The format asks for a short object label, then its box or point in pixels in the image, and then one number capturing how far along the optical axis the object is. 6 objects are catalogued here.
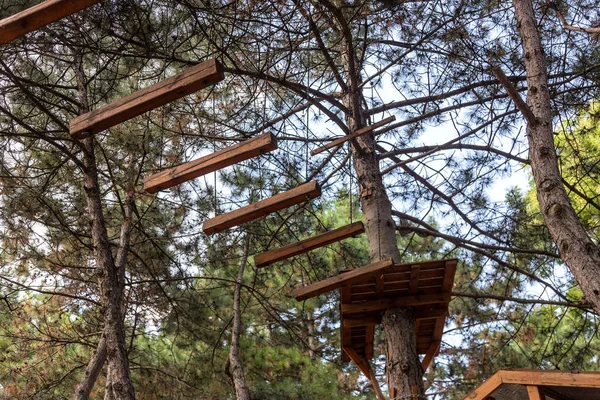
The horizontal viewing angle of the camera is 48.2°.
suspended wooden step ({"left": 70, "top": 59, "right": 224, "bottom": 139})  3.62
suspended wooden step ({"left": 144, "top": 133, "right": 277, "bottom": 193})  3.91
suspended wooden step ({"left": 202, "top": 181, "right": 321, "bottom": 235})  4.25
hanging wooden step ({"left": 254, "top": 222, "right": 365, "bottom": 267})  4.95
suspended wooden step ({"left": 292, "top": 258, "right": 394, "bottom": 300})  4.83
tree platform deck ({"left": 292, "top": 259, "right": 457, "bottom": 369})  4.98
